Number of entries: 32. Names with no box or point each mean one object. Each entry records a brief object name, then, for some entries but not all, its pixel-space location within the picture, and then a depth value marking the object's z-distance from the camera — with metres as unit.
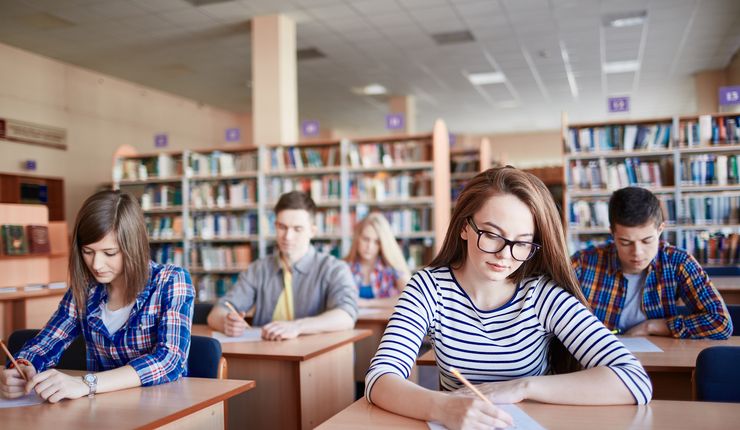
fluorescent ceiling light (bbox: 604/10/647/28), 7.28
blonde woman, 4.61
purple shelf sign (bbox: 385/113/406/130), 6.90
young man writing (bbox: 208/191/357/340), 3.21
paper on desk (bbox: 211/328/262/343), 2.78
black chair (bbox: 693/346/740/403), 1.75
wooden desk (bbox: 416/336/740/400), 2.05
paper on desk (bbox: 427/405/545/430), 1.33
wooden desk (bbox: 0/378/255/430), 1.52
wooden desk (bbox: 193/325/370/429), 2.53
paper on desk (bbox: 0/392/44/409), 1.72
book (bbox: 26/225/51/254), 5.72
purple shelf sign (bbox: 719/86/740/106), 5.98
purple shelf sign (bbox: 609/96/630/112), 6.35
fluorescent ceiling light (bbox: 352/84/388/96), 10.77
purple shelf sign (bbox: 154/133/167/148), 7.87
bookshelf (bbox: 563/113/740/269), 5.84
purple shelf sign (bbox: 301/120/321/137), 7.15
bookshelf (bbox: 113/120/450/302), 6.63
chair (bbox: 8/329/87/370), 2.43
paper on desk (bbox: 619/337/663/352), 2.28
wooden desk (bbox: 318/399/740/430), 1.35
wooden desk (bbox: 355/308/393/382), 3.60
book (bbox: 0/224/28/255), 5.42
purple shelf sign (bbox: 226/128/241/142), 7.42
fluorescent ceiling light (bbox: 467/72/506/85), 10.12
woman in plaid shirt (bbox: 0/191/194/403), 1.97
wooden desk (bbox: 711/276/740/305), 3.78
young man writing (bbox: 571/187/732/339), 2.49
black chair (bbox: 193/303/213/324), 3.37
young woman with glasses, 1.48
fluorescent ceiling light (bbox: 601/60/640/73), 9.62
